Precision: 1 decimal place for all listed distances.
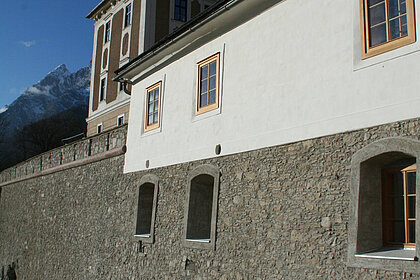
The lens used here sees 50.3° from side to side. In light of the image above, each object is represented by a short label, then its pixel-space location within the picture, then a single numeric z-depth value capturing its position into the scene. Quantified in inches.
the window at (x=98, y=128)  872.9
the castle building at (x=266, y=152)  213.6
